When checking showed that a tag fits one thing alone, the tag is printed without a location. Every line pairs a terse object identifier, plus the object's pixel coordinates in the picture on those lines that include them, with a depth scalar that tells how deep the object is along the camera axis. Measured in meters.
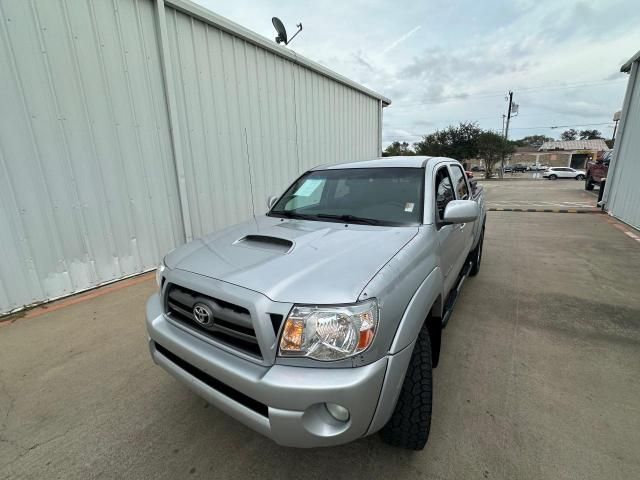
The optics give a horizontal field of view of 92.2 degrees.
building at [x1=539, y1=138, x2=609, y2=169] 46.22
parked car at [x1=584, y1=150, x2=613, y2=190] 13.49
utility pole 32.03
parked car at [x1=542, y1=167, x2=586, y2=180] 30.10
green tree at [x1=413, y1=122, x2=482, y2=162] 32.34
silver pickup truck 1.26
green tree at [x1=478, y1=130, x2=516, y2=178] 31.53
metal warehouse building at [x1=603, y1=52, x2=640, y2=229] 6.91
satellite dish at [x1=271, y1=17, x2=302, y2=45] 6.01
